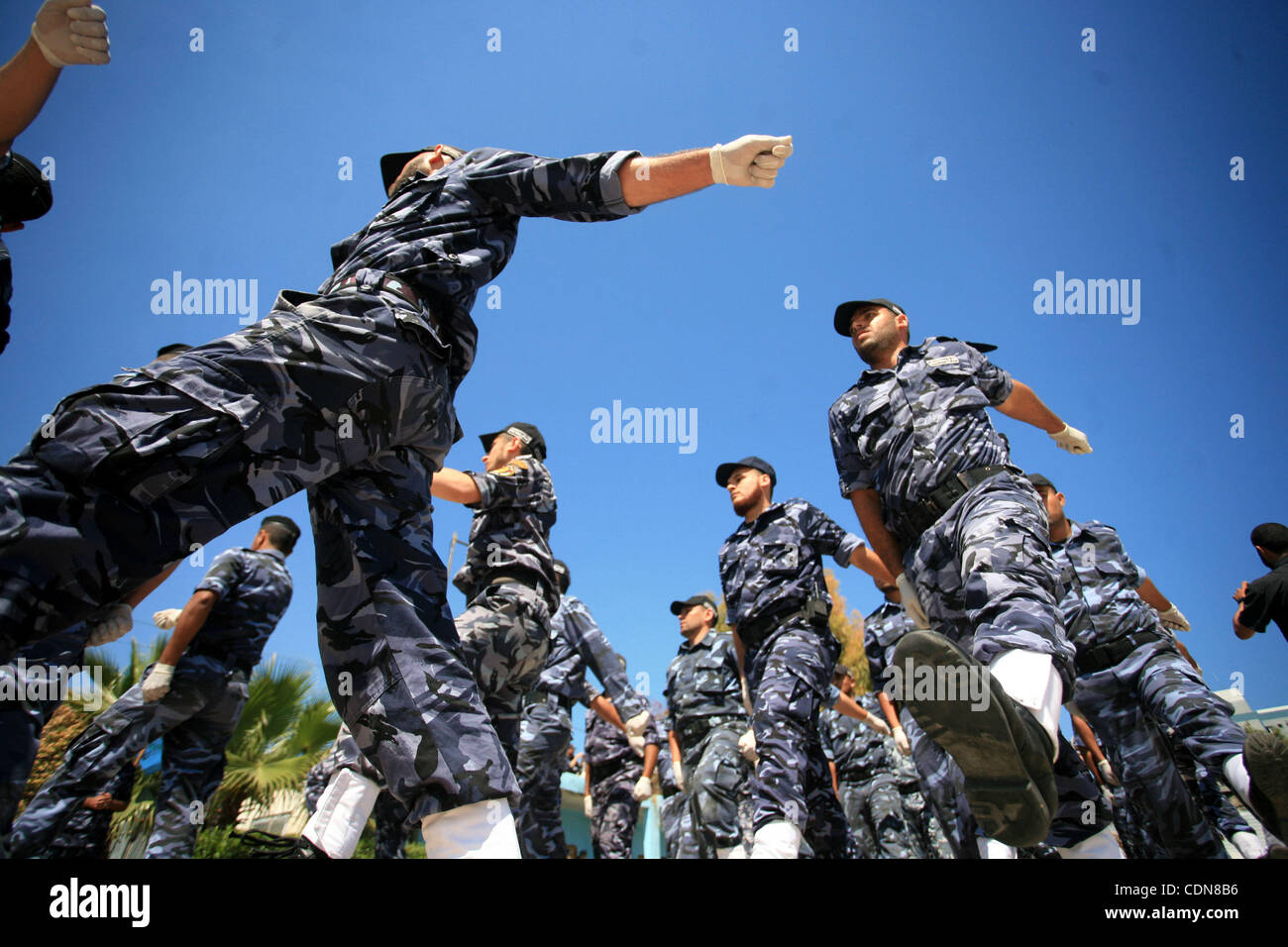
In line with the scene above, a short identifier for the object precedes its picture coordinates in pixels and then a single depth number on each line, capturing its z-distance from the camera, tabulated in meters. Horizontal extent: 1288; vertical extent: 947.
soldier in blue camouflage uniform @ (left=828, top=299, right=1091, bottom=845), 1.66
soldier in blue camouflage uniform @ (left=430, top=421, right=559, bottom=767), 3.39
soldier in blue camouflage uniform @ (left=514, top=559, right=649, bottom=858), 5.43
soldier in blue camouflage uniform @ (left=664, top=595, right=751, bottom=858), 5.05
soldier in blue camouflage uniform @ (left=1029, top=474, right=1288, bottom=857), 3.78
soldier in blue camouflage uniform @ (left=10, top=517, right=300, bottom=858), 4.00
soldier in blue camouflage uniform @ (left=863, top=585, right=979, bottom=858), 3.24
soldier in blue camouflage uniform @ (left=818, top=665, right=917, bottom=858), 6.39
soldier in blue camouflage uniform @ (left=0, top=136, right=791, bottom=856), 1.32
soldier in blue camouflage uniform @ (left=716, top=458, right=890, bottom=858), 3.50
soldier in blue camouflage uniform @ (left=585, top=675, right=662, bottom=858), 7.62
